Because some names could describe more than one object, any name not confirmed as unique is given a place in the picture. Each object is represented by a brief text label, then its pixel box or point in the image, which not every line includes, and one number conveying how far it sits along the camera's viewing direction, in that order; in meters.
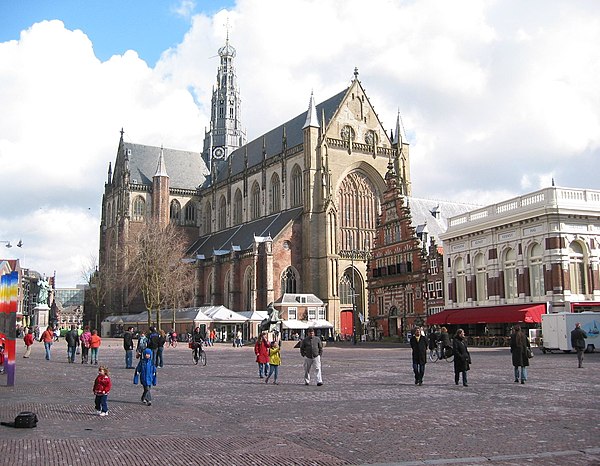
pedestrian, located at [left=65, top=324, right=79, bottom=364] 30.70
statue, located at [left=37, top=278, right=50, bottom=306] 76.19
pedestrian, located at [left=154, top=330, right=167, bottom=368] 25.19
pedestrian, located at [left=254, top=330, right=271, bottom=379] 21.66
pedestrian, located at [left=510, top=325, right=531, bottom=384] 18.70
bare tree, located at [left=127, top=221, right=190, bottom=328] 64.00
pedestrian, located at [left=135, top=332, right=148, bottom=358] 22.29
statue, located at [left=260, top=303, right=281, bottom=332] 51.06
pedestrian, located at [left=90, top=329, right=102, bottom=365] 28.64
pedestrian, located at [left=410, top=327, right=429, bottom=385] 18.83
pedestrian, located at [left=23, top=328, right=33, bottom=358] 33.91
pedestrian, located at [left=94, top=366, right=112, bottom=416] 13.19
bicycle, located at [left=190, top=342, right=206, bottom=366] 30.31
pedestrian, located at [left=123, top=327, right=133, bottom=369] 26.34
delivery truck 33.66
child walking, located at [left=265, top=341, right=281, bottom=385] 20.48
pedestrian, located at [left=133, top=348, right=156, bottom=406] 14.73
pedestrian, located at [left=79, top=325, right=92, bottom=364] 30.55
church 69.62
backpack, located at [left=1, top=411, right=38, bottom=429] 11.41
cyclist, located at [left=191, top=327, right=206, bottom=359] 30.37
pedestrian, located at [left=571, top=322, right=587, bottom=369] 23.73
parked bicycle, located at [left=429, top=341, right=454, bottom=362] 29.61
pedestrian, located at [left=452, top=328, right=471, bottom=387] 18.30
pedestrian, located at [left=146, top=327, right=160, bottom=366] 23.46
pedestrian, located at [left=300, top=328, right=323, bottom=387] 19.67
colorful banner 19.08
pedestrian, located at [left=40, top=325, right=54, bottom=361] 32.72
